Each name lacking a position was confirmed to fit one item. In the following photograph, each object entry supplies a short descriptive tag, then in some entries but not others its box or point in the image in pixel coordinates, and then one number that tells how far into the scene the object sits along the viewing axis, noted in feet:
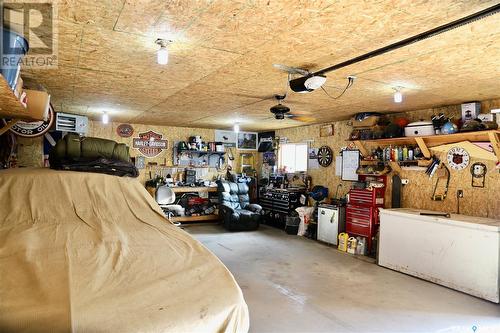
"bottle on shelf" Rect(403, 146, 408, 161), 15.42
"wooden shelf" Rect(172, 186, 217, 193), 23.25
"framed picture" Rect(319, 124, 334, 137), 20.57
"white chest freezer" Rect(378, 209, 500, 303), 11.14
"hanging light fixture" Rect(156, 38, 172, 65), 7.22
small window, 23.67
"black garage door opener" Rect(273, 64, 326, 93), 8.73
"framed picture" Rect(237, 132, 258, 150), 27.37
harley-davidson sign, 23.54
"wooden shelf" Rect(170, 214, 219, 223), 23.29
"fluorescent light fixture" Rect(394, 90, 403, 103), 11.46
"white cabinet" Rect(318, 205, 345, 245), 18.13
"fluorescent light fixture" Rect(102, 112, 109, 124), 18.34
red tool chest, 16.42
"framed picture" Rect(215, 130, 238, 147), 26.45
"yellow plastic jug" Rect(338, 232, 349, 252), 17.03
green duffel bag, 10.10
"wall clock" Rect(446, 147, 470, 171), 13.56
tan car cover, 4.29
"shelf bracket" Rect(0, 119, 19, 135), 10.55
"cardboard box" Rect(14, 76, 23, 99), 7.08
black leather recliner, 21.38
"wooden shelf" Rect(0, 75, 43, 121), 6.34
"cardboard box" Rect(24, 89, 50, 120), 9.13
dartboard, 20.72
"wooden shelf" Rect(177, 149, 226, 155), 24.36
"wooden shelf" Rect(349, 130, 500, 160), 12.05
